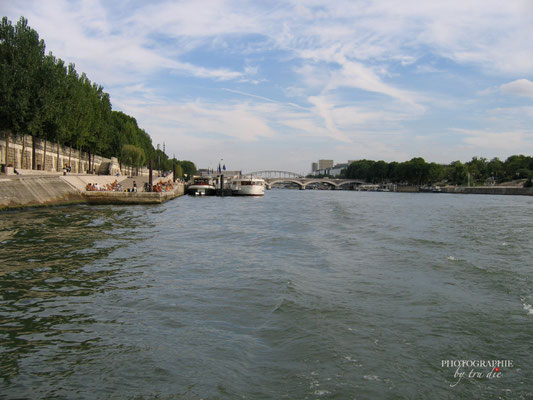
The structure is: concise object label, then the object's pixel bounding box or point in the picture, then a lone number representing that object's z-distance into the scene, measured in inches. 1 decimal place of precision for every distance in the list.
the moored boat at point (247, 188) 3058.6
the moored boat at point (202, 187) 2997.0
